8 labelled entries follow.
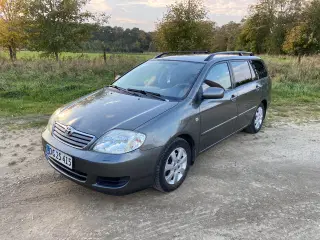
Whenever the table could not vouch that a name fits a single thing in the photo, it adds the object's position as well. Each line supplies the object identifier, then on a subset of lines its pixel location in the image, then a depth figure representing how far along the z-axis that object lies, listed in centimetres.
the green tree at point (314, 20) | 1741
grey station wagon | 278
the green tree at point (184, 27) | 1425
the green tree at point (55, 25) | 1426
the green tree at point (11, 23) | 1772
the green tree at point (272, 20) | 3466
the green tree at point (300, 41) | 1722
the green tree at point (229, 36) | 5547
